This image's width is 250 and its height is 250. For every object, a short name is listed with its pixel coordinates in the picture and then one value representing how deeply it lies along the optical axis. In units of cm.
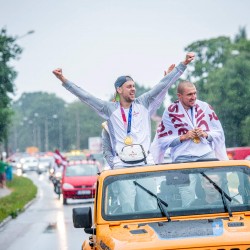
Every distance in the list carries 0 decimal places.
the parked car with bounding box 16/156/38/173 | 11199
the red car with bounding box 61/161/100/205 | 3538
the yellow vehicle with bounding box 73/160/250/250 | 795
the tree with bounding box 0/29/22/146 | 4297
